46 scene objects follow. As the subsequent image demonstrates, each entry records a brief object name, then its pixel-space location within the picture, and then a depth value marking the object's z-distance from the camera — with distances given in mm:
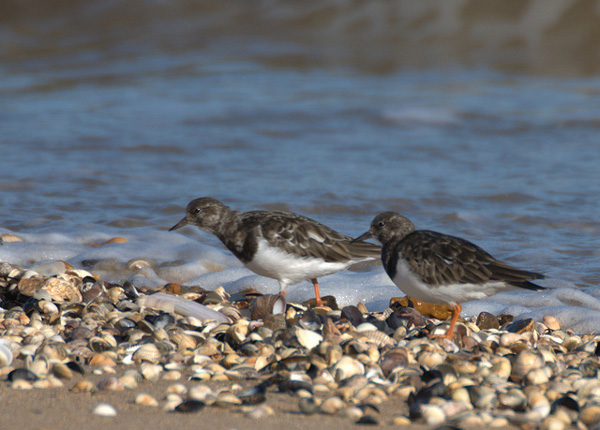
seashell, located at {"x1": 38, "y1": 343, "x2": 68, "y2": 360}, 7480
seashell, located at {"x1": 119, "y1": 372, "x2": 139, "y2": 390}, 6879
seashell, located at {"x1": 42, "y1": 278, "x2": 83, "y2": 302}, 9727
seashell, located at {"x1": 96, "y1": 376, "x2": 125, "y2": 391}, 6797
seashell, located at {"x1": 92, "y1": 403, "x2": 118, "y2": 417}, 6180
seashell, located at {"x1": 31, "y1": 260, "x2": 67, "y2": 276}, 10953
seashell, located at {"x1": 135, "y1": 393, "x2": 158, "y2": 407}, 6430
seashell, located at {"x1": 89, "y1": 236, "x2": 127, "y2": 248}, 13517
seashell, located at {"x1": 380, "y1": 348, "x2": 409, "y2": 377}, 7391
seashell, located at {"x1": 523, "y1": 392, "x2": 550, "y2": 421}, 6230
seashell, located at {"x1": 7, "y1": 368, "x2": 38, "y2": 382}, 6824
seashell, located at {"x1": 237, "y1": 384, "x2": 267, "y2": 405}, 6496
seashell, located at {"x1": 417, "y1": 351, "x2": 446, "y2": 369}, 7578
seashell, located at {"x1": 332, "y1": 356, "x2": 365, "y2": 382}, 7086
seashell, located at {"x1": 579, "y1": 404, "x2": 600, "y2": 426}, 6164
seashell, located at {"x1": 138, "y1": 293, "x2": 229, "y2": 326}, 9195
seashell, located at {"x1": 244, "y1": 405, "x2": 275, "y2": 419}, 6199
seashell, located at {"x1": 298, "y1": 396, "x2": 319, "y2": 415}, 6328
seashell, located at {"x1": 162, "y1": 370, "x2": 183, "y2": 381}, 7184
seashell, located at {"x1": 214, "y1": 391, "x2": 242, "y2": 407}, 6406
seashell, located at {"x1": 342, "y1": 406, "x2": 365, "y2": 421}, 6254
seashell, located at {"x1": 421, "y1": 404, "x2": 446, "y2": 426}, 6163
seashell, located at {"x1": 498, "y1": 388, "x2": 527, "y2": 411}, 6492
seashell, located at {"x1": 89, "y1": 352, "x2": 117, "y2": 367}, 7531
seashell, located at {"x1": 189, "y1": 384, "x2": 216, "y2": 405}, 6469
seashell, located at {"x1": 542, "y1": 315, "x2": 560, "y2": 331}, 9867
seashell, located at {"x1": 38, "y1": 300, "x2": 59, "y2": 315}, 9102
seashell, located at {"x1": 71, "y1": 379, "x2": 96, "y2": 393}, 6730
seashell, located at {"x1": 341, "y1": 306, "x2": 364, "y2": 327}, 9086
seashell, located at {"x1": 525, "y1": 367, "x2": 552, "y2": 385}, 7062
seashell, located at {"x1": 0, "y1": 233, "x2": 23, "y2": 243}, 13305
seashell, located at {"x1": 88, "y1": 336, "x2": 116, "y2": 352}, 7910
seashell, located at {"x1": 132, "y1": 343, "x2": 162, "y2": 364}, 7672
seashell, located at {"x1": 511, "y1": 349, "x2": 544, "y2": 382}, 7348
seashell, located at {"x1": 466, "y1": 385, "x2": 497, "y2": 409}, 6512
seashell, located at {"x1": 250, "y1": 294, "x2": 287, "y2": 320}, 9344
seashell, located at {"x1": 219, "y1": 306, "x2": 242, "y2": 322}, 9539
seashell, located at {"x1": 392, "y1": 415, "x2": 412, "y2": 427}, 6156
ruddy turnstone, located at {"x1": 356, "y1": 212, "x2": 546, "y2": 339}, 8594
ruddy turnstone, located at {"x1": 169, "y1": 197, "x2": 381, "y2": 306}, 9992
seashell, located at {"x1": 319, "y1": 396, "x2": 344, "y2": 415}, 6305
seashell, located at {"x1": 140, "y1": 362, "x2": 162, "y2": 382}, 7109
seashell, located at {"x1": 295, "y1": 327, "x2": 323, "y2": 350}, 7879
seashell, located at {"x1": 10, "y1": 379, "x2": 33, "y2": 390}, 6668
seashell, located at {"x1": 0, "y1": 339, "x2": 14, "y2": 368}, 7227
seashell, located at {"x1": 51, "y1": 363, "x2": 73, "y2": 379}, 7074
